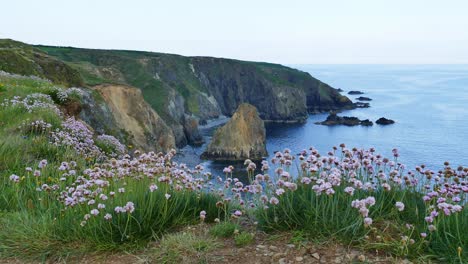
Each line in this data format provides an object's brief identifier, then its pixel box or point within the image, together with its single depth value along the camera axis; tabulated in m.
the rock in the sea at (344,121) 126.12
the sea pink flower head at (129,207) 5.65
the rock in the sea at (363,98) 192.82
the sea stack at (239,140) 89.03
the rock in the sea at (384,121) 122.75
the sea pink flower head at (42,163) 7.41
